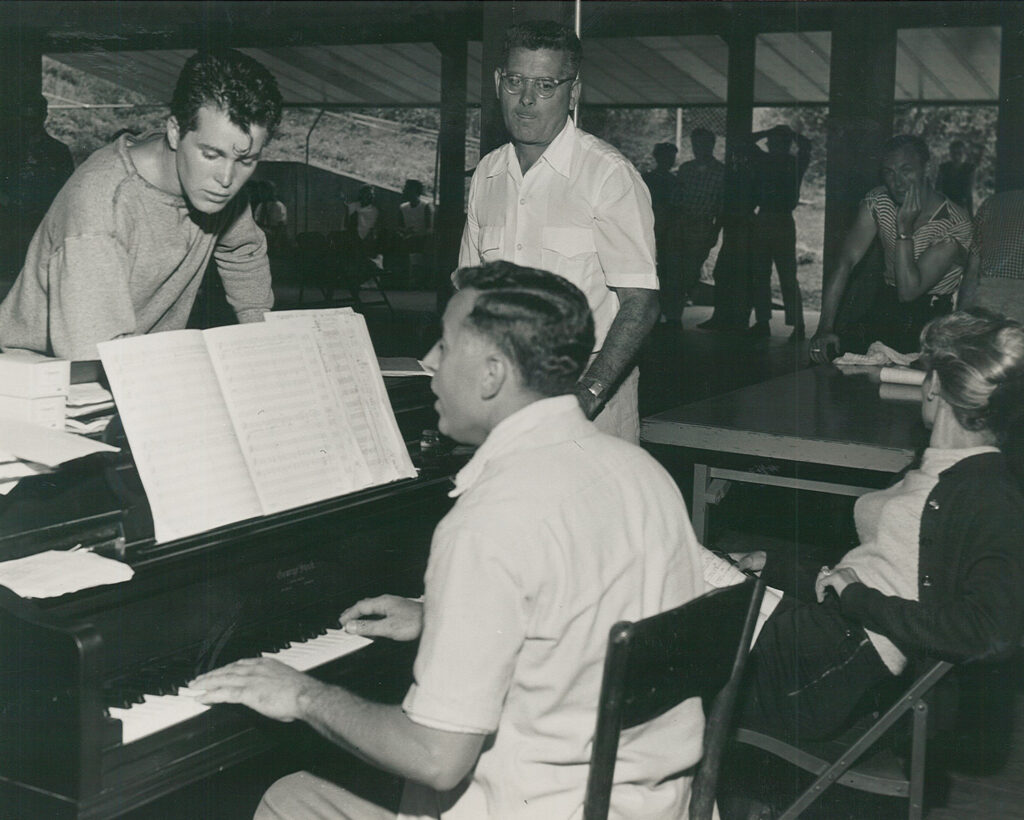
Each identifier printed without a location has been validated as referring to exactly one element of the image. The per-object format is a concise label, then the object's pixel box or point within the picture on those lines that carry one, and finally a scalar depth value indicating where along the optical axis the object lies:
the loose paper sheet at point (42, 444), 1.74
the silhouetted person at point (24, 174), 6.84
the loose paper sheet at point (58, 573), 1.74
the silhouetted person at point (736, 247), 11.62
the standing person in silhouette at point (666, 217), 12.02
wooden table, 3.23
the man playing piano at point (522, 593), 1.48
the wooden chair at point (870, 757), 2.27
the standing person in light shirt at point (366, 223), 10.29
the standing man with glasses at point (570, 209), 3.08
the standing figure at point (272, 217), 9.83
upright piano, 1.67
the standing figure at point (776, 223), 11.42
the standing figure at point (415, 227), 10.48
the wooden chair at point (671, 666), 1.45
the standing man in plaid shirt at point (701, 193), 11.72
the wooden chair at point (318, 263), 9.98
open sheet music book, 1.90
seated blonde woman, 2.33
